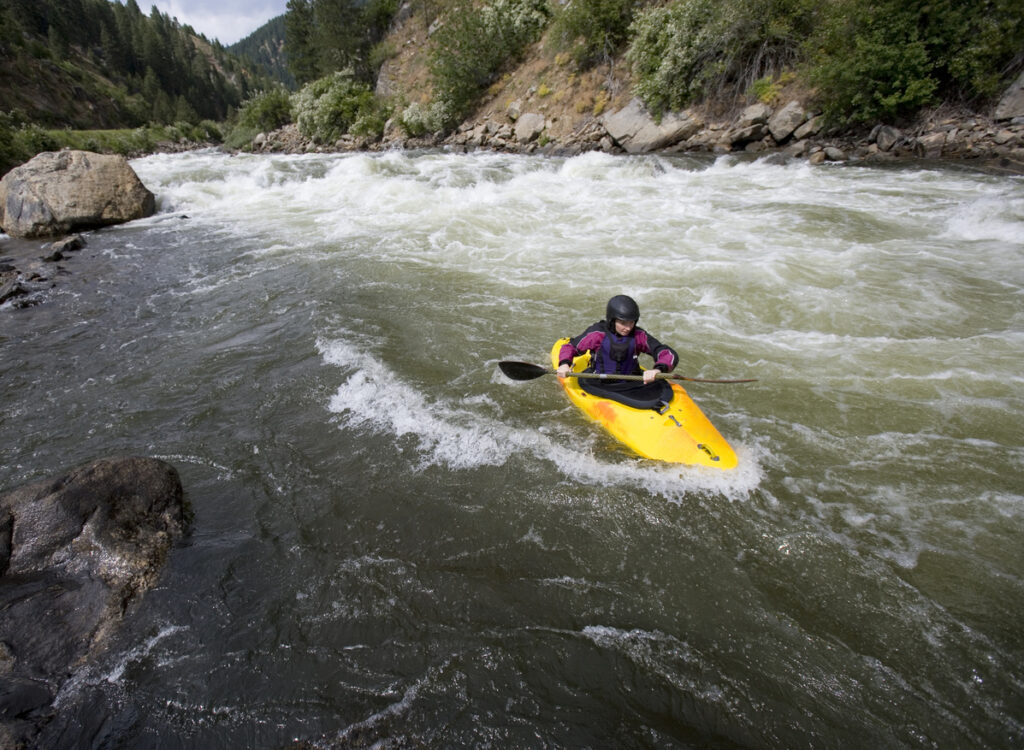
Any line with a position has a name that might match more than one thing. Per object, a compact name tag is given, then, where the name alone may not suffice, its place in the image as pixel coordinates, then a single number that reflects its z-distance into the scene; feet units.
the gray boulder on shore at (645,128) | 46.11
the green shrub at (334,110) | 83.87
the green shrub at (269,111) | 98.22
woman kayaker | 12.04
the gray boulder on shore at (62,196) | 32.19
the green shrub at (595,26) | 53.98
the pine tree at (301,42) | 102.32
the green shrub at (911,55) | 31.58
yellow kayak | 10.61
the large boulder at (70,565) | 6.89
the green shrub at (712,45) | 41.45
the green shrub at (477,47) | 67.72
